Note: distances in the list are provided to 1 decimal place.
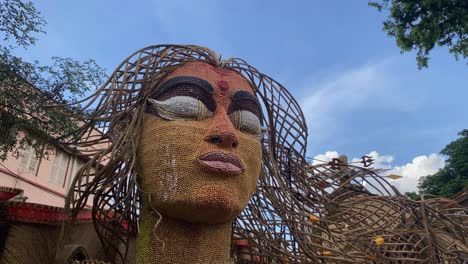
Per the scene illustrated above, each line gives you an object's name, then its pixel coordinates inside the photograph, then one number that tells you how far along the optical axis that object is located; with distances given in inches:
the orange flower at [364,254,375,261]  148.7
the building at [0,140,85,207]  383.9
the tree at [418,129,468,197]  665.2
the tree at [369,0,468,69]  363.6
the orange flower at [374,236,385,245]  162.7
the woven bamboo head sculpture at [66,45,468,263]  147.8
